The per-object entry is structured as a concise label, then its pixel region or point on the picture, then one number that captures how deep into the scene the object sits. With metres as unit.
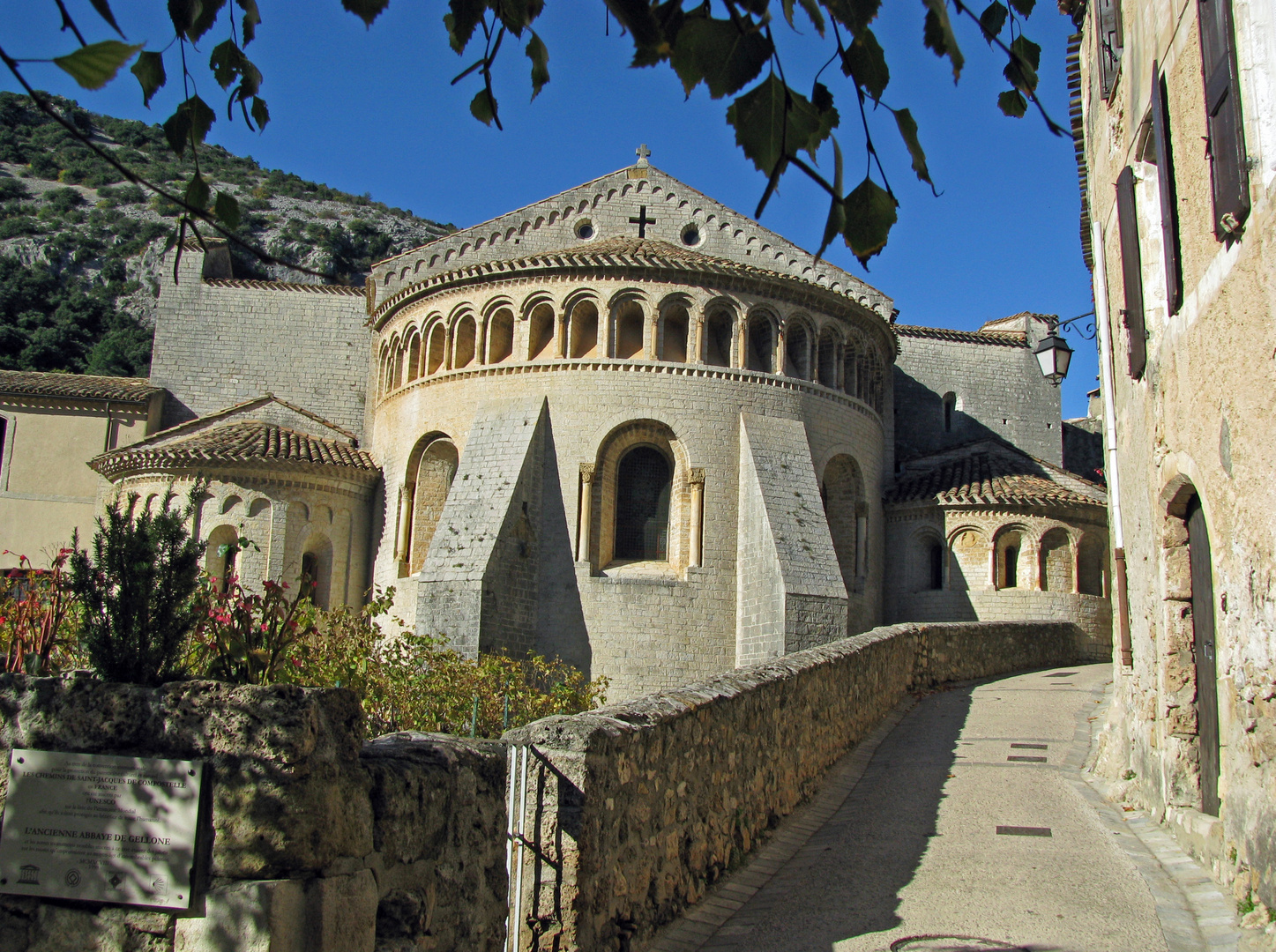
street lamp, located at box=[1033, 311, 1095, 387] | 13.93
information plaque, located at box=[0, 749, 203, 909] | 3.28
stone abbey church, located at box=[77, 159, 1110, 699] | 17.34
